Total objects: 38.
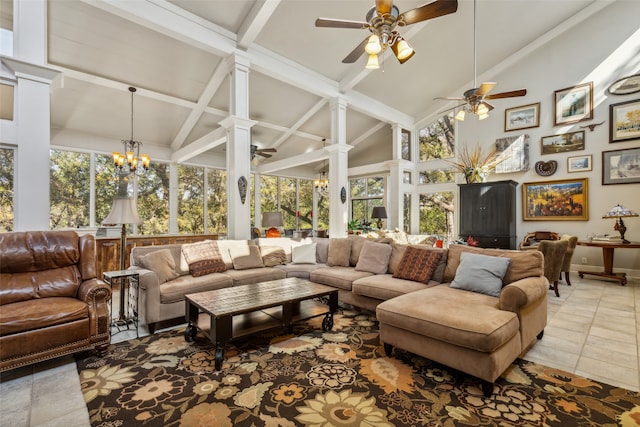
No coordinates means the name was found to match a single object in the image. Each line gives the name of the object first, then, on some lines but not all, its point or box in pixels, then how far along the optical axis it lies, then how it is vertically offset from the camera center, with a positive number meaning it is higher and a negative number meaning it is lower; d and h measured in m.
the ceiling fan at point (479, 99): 4.36 +1.69
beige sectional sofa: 2.12 -0.80
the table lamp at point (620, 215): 4.95 -0.08
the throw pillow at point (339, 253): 4.60 -0.67
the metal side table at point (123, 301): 3.15 -1.05
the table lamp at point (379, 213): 7.38 -0.06
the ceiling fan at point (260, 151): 6.26 +1.35
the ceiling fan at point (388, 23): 2.75 +1.85
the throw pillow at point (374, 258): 4.03 -0.66
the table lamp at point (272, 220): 5.17 -0.16
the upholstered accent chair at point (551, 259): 4.39 -0.73
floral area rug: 1.81 -1.28
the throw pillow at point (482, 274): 2.82 -0.63
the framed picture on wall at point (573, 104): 6.04 +2.25
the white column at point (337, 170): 6.44 +0.90
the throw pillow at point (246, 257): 4.29 -0.69
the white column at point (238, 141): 4.77 +1.14
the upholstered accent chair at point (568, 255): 4.85 -0.76
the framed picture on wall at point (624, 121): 5.55 +1.72
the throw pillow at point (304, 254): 4.86 -0.72
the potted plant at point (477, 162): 6.67 +1.20
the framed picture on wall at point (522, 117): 6.68 +2.17
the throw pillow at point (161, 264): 3.40 -0.63
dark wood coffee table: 2.43 -0.89
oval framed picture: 5.55 +2.39
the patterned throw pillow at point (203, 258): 3.80 -0.63
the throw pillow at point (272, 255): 4.64 -0.72
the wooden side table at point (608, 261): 5.11 -0.94
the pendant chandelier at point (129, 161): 5.33 +0.93
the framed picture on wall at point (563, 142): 6.14 +1.46
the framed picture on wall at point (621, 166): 5.56 +0.85
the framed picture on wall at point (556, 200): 6.09 +0.22
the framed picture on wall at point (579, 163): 6.04 +0.98
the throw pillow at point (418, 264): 3.44 -0.65
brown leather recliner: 2.23 -0.78
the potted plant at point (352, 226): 8.60 -0.45
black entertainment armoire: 6.41 -0.06
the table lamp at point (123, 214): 3.26 -0.03
